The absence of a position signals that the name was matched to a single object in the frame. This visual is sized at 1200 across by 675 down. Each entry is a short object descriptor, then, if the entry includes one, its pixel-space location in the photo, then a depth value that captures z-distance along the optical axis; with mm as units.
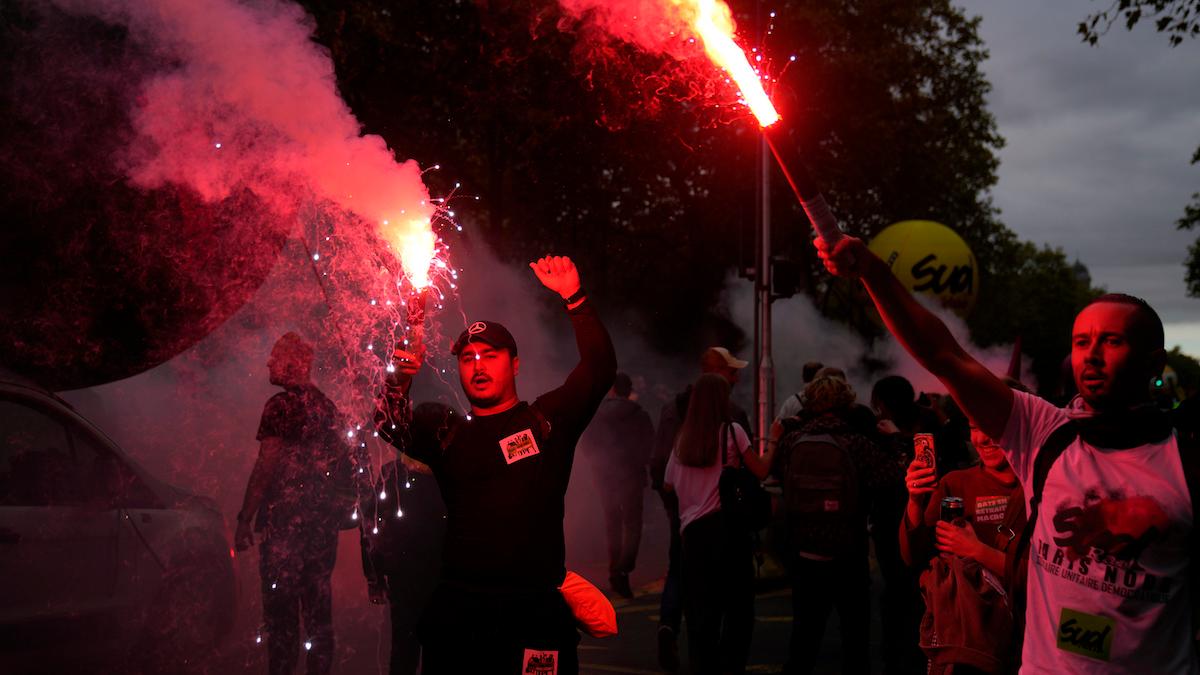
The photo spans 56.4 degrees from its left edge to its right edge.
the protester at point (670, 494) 7465
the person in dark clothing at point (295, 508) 6121
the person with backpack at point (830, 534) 6125
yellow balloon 17500
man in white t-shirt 2582
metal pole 12086
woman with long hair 6566
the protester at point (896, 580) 6645
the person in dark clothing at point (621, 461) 10828
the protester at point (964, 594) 3844
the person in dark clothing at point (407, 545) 5918
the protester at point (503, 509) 3662
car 5387
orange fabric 3824
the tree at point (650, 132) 11094
